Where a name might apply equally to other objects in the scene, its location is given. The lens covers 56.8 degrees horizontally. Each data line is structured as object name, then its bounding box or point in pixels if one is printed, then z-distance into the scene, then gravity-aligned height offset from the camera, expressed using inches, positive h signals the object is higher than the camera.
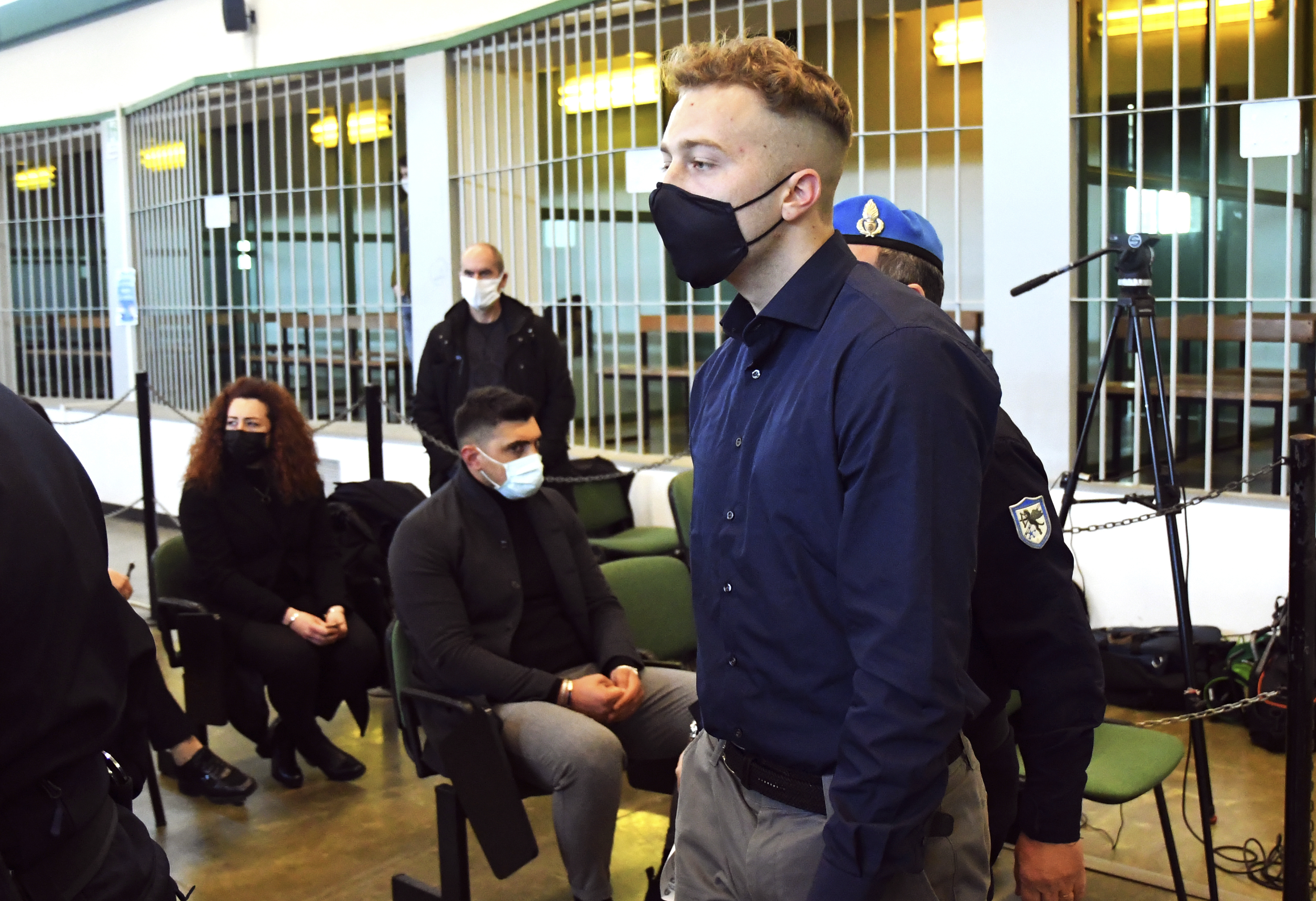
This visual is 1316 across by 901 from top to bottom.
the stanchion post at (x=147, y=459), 229.3 -18.0
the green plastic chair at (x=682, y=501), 195.9 -24.5
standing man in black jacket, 223.5 -0.6
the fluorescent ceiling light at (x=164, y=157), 362.0 +63.2
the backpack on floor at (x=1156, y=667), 177.8 -48.1
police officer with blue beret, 63.7 -16.3
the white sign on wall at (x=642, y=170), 245.9 +37.1
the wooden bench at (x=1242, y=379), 195.2 -7.6
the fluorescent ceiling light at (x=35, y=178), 423.2 +68.4
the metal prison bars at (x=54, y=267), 400.5 +35.5
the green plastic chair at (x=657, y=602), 149.3 -30.9
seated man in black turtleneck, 119.9 -30.3
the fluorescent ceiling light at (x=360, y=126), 305.1 +68.3
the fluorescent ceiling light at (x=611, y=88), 260.4 +61.9
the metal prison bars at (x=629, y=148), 249.4 +48.4
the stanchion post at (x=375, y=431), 211.9 -12.4
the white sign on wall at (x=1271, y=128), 177.8 +30.5
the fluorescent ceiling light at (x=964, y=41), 278.2 +70.9
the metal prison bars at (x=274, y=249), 316.5 +34.9
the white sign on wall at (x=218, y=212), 340.8 +42.4
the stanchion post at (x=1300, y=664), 105.9 -29.1
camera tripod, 129.8 -9.6
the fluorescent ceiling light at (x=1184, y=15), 246.5 +72.2
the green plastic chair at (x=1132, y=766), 105.3 -38.4
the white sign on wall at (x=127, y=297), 378.0 +21.5
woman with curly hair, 161.3 -28.0
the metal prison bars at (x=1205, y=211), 187.9 +26.0
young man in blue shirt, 51.8 -8.1
